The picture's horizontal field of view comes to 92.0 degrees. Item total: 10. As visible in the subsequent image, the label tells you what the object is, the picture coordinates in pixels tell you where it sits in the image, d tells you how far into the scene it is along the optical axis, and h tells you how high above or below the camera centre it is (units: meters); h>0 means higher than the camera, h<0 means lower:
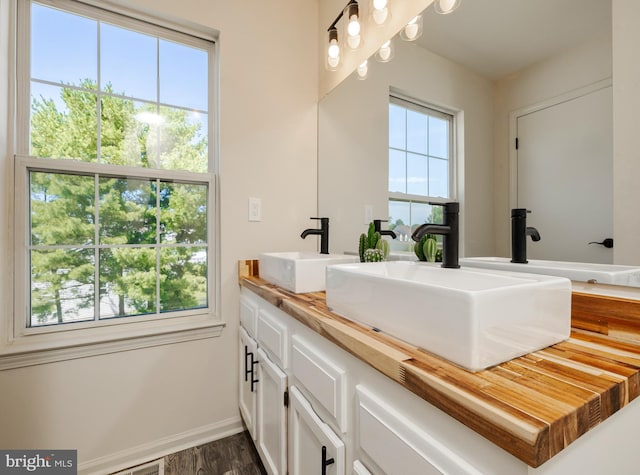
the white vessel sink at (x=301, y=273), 1.17 -0.14
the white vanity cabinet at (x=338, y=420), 0.47 -0.37
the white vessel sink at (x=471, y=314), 0.51 -0.14
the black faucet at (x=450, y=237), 0.93 +0.00
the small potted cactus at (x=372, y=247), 1.26 -0.04
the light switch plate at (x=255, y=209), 1.71 +0.16
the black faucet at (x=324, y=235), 1.65 +0.02
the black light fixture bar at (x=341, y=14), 1.45 +1.11
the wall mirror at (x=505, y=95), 0.77 +0.43
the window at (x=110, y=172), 1.35 +0.31
